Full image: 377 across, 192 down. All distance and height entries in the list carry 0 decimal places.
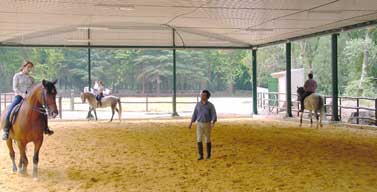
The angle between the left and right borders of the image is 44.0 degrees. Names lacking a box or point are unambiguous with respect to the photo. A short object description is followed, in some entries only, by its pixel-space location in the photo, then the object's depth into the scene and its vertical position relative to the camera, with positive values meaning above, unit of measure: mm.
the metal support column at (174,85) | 18375 +413
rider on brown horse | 7138 +204
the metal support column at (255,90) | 19848 +240
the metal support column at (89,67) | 17858 +1107
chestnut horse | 6582 -312
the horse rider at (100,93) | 16781 +109
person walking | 7836 -351
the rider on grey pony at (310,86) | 13727 +278
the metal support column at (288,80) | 17234 +580
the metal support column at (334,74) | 14266 +650
